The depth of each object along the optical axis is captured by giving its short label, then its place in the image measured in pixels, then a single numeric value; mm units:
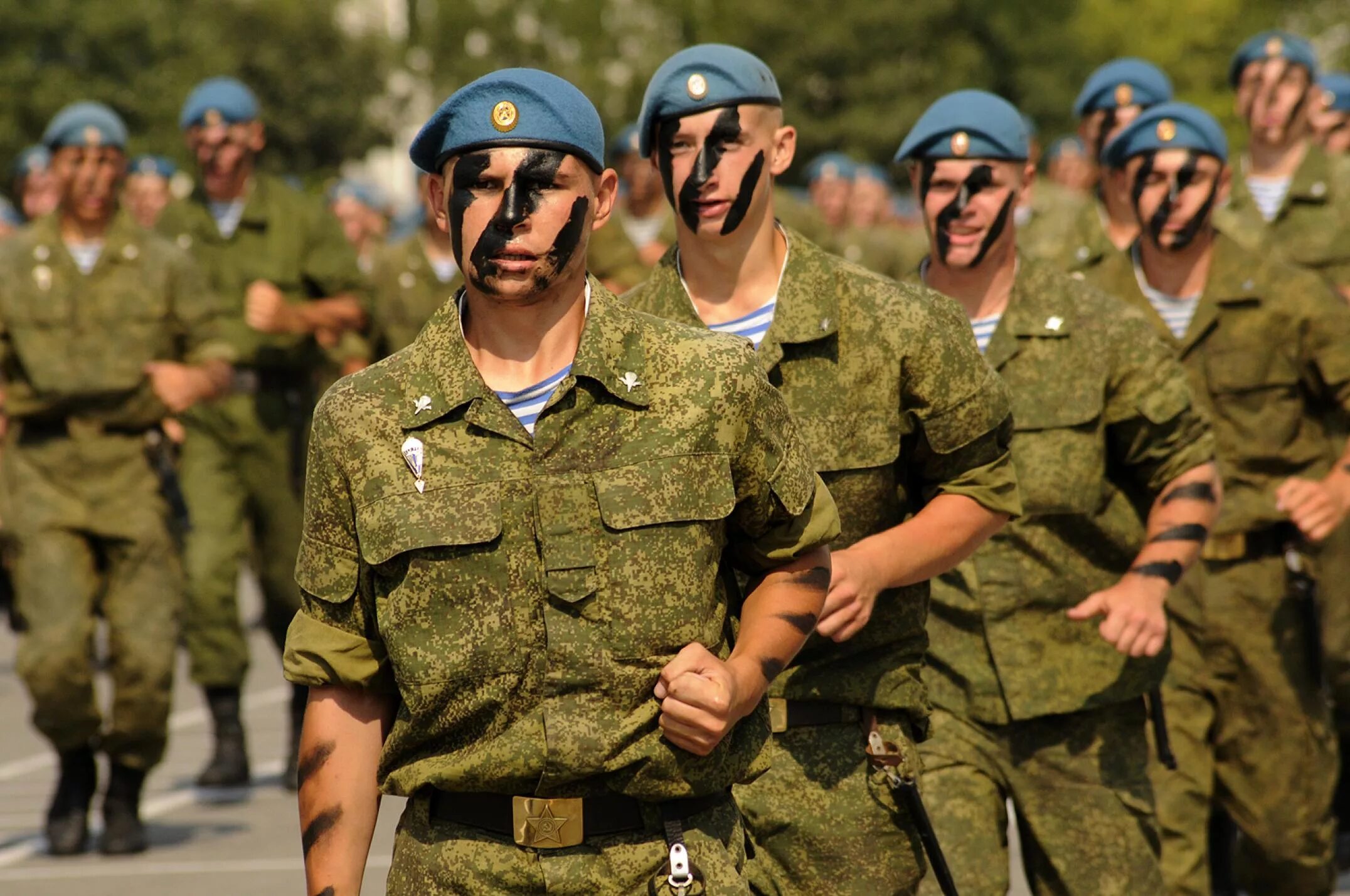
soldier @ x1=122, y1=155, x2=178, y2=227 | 37334
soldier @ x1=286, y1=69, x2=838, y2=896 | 7778
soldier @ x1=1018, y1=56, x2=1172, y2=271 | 17908
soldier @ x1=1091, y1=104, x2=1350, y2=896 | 15366
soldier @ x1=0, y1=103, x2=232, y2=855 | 18530
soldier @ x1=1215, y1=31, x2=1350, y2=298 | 21034
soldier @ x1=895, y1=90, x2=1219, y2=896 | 12095
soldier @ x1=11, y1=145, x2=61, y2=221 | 35209
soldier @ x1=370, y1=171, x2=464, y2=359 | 24844
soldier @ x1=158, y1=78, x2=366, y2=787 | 21565
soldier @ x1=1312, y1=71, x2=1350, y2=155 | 27489
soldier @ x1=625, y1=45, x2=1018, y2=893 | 10585
